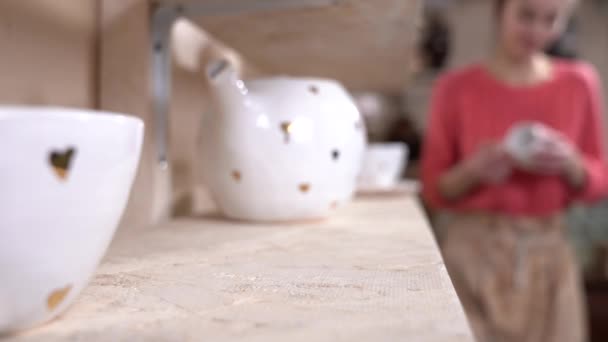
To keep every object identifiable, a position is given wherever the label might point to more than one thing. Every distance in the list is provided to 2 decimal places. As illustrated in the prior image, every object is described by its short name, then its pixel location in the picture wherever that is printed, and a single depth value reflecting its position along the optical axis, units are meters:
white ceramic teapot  0.58
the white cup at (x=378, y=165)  1.17
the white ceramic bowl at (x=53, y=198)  0.22
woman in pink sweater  1.27
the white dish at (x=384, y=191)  1.00
